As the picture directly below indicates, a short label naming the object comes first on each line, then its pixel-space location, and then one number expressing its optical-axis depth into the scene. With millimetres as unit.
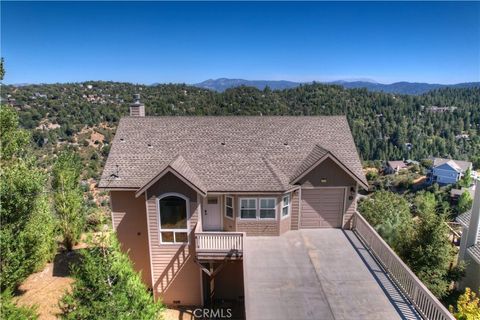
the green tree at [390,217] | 16047
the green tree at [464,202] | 61322
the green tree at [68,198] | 17703
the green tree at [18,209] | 11234
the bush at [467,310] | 9938
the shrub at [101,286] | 7906
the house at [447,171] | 96375
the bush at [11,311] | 8141
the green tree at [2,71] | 11828
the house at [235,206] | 13137
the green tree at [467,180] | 87000
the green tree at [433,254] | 13609
